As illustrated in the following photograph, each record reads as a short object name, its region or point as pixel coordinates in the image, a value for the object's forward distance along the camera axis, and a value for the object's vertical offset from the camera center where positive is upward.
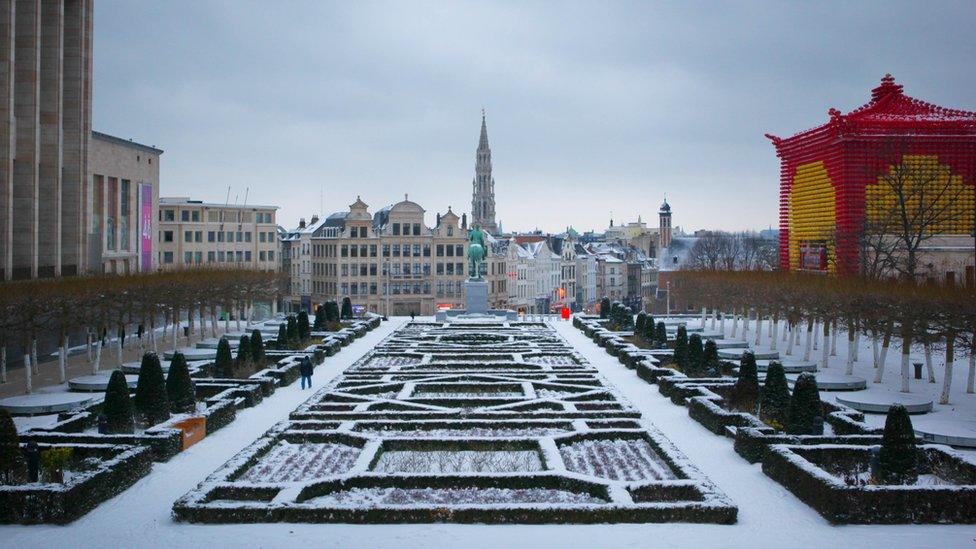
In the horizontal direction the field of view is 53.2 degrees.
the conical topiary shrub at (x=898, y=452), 23.03 -4.12
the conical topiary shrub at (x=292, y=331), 53.85 -2.90
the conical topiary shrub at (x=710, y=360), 41.28 -3.45
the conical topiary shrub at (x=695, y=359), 41.84 -3.47
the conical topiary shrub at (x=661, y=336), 54.48 -3.20
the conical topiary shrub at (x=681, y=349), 44.22 -3.26
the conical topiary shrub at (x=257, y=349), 45.81 -3.32
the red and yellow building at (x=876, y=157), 67.31 +8.62
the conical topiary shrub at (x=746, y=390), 33.94 -3.90
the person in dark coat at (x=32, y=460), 23.34 -4.35
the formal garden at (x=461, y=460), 21.25 -4.91
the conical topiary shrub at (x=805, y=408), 28.33 -3.76
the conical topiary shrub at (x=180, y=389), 32.69 -3.72
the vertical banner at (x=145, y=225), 77.19 +4.32
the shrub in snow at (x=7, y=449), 22.94 -4.02
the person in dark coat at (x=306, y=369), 39.78 -3.69
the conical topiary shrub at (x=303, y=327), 57.12 -2.86
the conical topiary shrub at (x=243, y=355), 44.20 -3.52
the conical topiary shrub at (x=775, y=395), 31.00 -3.71
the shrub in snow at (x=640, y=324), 59.36 -2.77
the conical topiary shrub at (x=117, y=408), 28.81 -3.84
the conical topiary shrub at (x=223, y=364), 40.88 -3.59
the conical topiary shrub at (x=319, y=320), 64.50 -2.76
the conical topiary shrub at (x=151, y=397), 30.61 -3.74
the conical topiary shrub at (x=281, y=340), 52.94 -3.32
